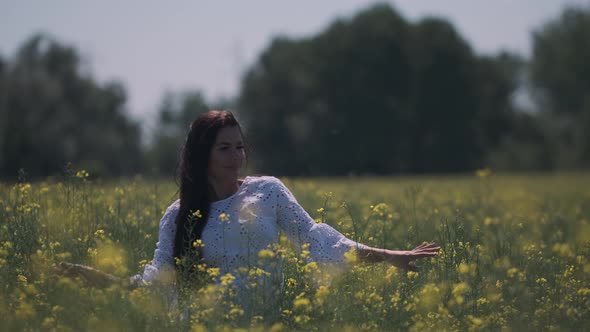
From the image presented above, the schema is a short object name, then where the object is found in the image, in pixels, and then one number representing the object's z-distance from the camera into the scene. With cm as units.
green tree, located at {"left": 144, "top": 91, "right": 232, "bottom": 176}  9112
